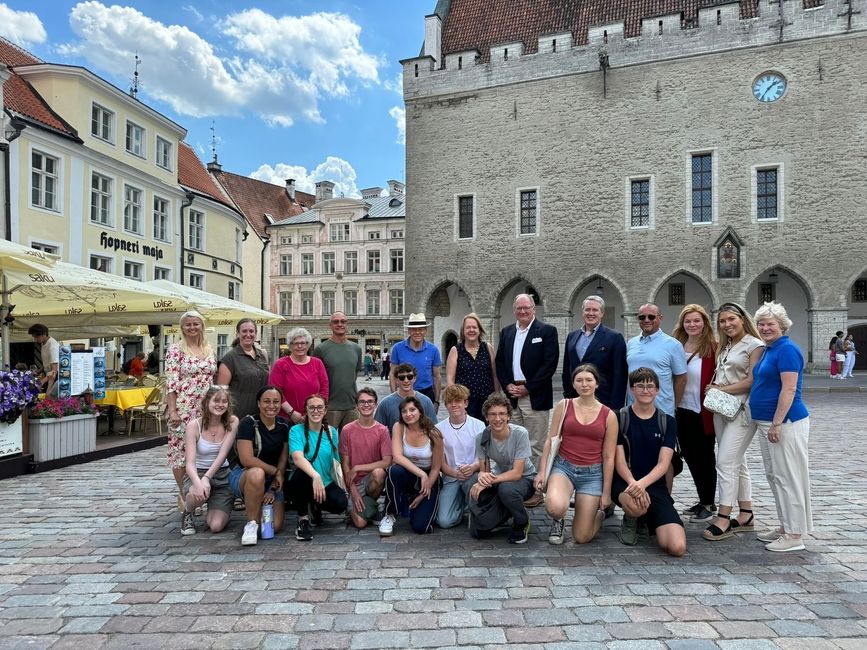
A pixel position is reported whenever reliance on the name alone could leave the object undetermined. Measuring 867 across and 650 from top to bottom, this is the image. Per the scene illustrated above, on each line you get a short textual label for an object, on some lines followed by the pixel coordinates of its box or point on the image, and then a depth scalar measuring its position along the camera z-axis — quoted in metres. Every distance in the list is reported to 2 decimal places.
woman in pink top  6.20
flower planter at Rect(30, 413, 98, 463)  7.92
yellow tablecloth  10.47
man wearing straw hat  6.82
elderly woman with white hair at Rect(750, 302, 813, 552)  4.82
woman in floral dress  6.08
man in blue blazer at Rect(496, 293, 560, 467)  6.29
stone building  23.62
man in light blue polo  5.55
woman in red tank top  5.08
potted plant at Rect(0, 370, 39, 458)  7.38
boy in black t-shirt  4.92
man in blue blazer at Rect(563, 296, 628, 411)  5.86
